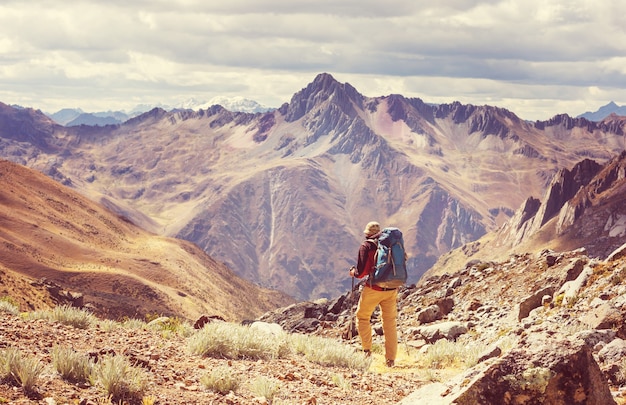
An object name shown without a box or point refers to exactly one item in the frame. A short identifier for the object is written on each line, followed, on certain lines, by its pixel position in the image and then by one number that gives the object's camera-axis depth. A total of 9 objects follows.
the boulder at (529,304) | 19.89
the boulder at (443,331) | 20.20
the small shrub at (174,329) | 14.35
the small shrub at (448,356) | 14.57
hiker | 14.73
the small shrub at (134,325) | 15.32
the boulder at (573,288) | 17.44
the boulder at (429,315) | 25.88
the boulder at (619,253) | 18.95
